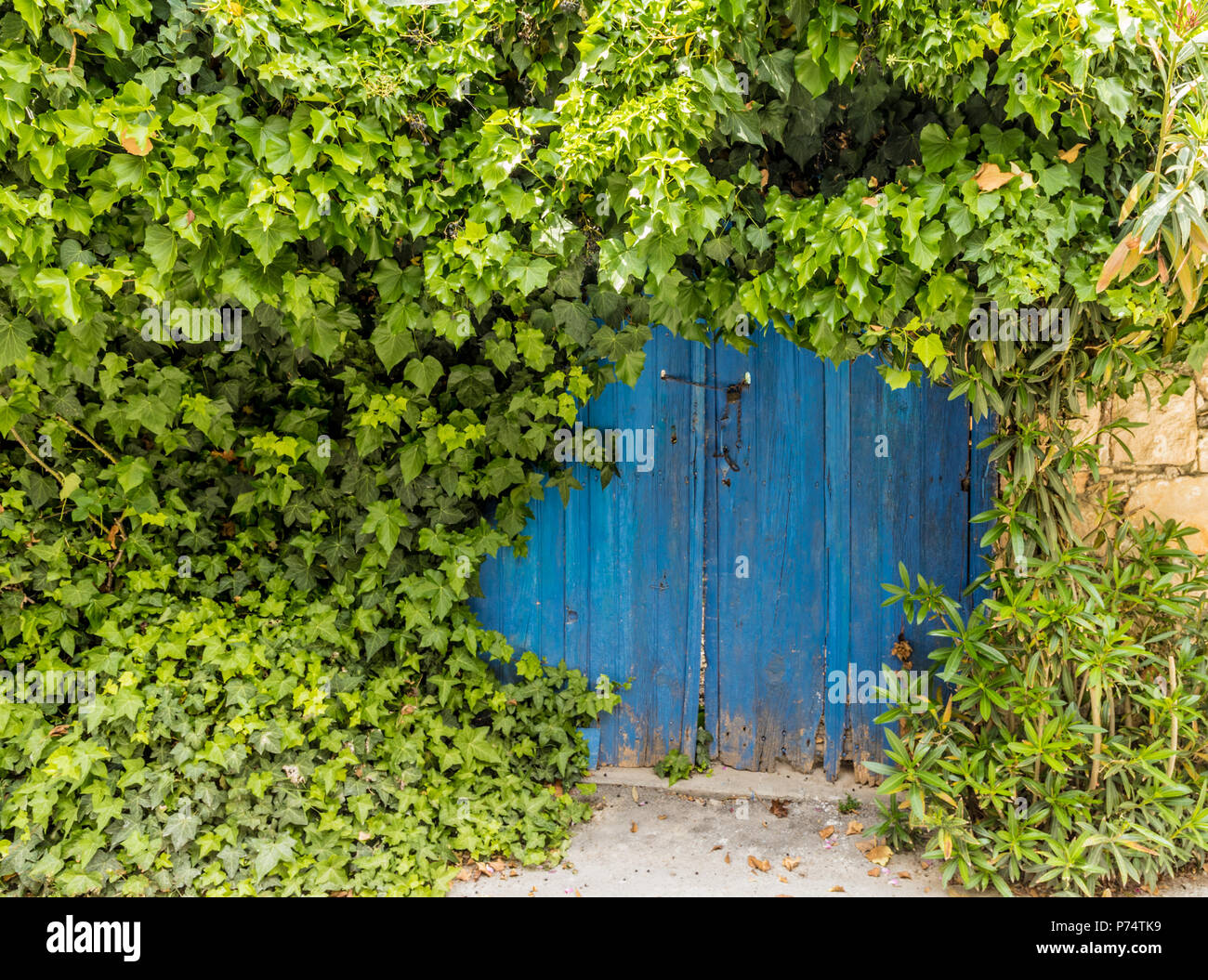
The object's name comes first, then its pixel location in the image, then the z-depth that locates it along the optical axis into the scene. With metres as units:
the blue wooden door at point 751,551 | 3.26
